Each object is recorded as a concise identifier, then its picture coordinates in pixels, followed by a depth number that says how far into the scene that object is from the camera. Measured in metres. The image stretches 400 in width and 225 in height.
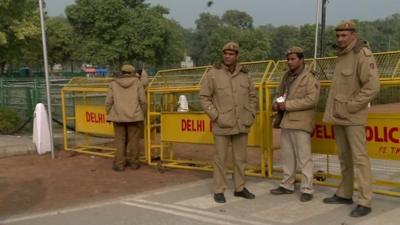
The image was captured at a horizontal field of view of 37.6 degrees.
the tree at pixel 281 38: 85.93
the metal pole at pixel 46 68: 9.80
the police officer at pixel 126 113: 8.95
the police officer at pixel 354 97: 5.82
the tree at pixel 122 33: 55.03
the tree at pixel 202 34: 89.90
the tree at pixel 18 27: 28.17
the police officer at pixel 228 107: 6.66
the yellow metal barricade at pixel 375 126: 6.48
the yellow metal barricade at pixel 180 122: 7.85
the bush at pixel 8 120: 13.73
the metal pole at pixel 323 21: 17.44
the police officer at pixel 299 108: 6.55
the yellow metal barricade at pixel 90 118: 10.30
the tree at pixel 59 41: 70.24
